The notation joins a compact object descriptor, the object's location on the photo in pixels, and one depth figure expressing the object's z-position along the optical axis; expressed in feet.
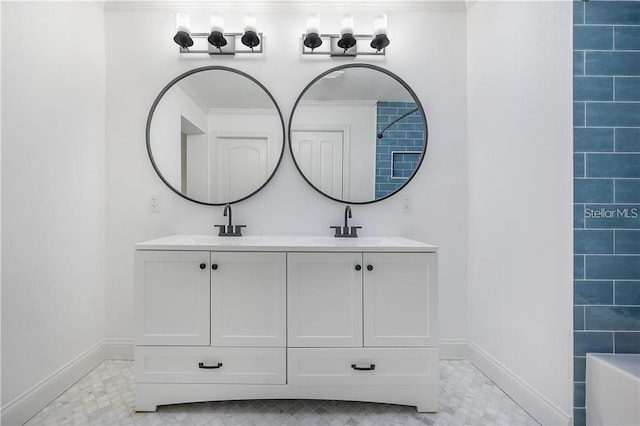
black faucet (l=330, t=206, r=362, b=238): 6.22
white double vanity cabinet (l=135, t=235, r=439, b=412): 4.72
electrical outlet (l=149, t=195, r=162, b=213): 6.45
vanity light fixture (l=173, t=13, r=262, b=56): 5.93
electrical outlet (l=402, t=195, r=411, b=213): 6.53
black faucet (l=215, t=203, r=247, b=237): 6.28
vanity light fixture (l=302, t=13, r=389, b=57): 5.95
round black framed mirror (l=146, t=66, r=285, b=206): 6.40
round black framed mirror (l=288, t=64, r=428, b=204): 6.39
